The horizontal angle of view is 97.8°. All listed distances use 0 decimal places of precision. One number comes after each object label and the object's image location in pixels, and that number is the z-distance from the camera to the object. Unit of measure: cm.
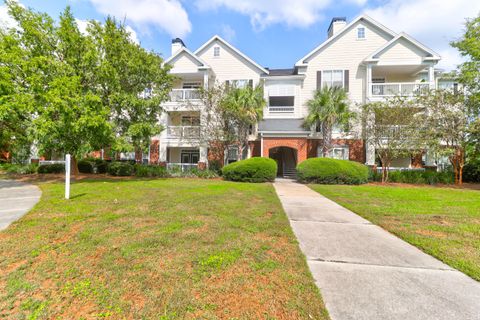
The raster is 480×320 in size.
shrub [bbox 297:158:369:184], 1365
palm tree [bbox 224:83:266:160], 1623
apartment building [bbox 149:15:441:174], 1759
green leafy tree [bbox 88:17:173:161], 1262
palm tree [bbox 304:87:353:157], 1625
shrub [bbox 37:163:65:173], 1886
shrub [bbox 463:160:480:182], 1516
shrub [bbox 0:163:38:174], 1889
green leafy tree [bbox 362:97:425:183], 1451
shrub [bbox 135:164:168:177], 1726
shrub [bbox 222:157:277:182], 1416
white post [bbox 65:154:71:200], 771
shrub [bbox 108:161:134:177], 1755
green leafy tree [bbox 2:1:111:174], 1039
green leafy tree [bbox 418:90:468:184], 1355
